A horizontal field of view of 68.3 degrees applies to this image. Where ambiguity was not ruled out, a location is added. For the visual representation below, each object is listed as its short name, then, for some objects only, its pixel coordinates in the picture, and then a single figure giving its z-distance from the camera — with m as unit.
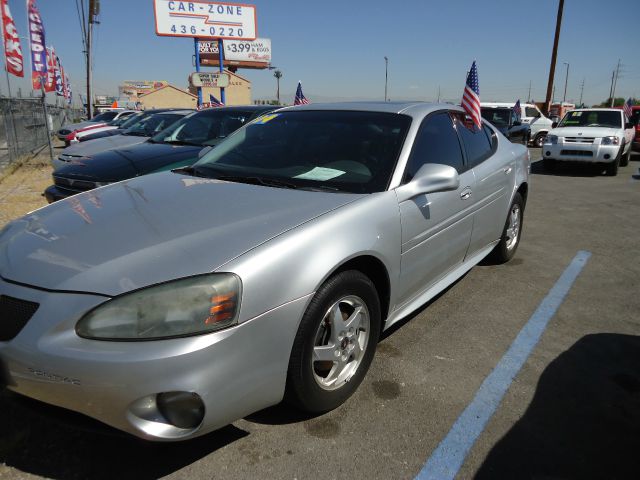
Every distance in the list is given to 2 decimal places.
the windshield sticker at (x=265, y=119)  3.58
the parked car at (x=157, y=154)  4.85
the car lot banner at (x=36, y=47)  16.03
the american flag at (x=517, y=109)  16.43
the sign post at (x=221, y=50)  20.96
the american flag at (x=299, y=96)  9.62
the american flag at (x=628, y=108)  14.68
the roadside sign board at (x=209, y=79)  16.75
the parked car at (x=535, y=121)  17.73
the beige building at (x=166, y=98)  61.12
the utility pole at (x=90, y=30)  27.84
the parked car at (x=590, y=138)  10.82
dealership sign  20.53
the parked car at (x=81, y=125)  14.59
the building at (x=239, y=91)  55.62
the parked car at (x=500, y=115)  14.62
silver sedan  1.73
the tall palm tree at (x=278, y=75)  65.62
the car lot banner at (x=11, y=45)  13.18
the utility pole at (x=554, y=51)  23.24
